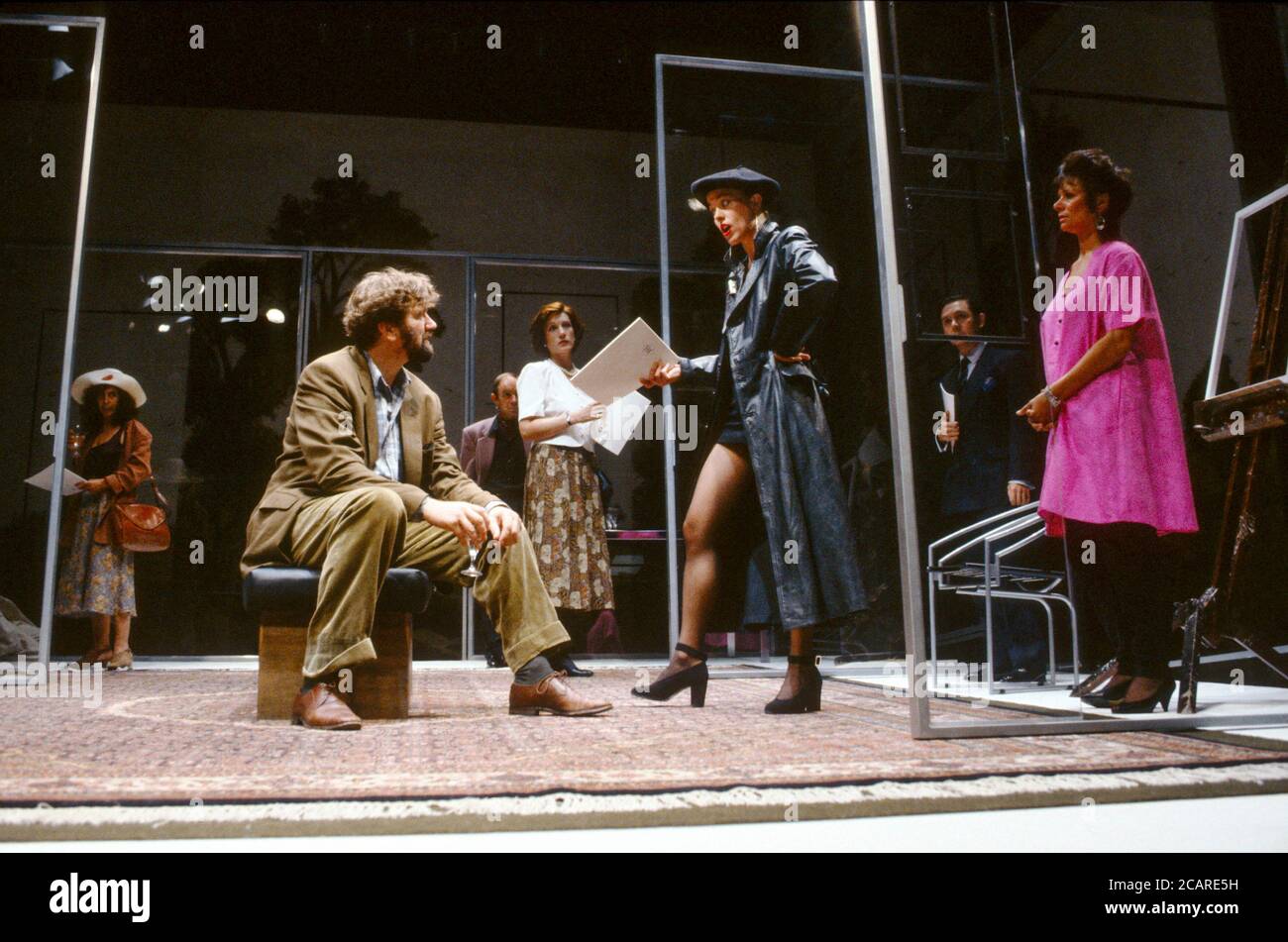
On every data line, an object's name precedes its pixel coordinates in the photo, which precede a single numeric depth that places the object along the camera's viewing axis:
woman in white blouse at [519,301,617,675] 4.39
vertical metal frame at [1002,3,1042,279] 2.84
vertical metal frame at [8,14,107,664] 3.94
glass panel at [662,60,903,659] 4.32
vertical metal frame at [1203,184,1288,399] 2.92
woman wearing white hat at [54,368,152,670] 4.42
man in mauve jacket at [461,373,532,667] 4.81
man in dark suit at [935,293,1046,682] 3.51
